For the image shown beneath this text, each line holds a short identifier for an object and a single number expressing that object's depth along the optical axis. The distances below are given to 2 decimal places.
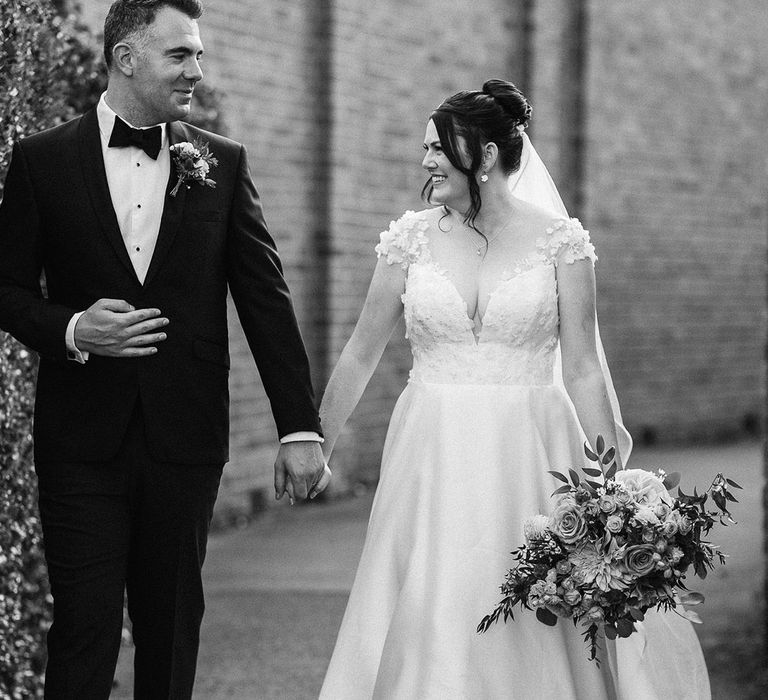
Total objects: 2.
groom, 6.79
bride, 7.66
